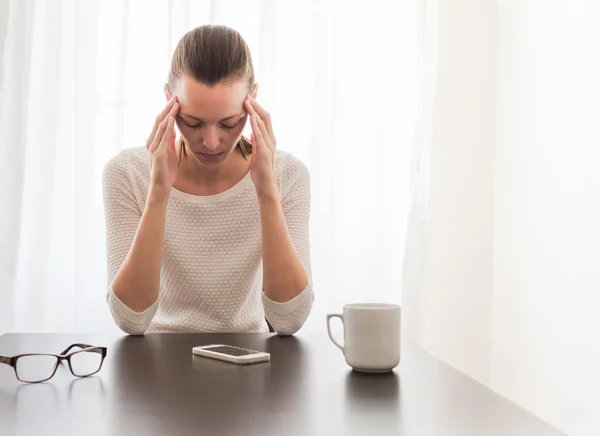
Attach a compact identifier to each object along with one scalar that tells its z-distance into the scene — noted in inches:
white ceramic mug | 33.7
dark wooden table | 24.1
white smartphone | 35.5
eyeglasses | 32.2
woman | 51.3
